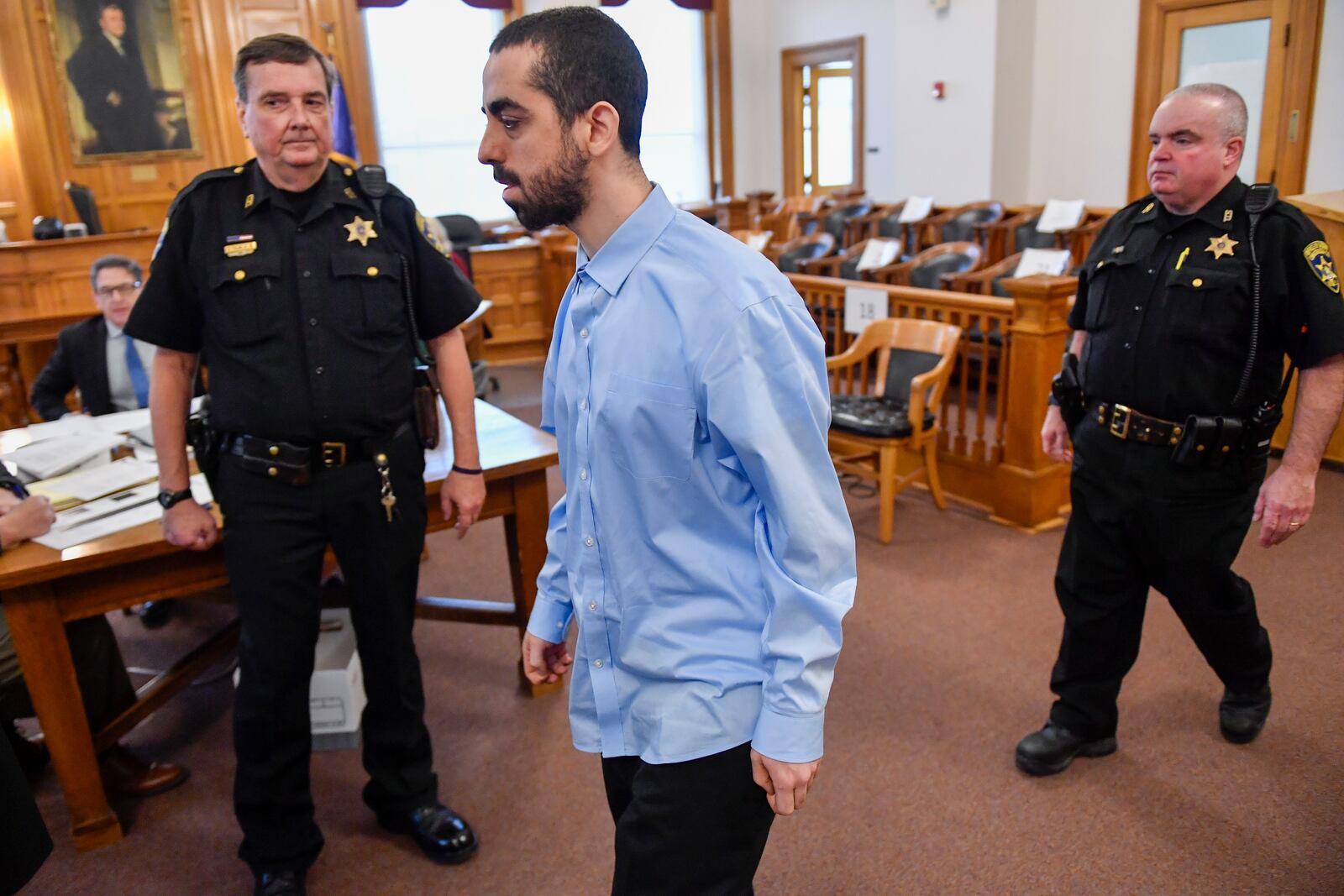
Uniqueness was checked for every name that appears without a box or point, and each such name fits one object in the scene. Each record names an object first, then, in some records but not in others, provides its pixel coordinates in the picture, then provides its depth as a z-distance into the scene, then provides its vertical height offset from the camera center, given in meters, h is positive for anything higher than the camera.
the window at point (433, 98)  10.04 +0.75
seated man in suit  3.45 -0.57
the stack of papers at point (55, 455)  2.53 -0.67
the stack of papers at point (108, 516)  2.11 -0.71
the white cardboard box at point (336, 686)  2.56 -1.29
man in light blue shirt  0.99 -0.33
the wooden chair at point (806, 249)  6.76 -0.64
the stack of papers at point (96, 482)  2.32 -0.69
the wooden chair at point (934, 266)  5.88 -0.70
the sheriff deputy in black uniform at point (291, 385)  1.78 -0.37
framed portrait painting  8.24 +0.91
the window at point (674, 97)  11.27 +0.72
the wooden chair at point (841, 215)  8.58 -0.55
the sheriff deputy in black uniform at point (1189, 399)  1.92 -0.53
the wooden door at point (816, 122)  11.53 +0.35
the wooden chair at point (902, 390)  3.76 -0.94
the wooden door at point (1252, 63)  6.83 +0.49
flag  8.43 +0.37
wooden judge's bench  6.15 -0.68
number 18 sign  4.29 -0.67
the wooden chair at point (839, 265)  6.30 -0.72
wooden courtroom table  2.04 -0.86
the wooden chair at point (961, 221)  7.68 -0.58
